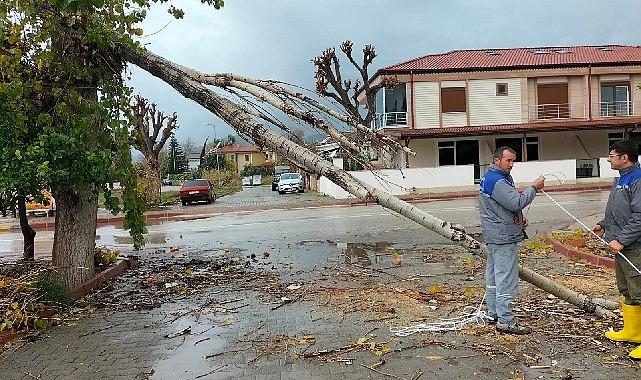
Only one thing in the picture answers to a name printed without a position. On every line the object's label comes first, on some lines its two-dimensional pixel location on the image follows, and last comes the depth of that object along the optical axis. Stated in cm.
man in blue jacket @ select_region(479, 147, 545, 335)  554
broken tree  613
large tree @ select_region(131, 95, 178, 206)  2939
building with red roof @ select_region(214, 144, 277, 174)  11359
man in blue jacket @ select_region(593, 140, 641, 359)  504
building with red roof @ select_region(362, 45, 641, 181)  3428
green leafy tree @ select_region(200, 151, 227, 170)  8932
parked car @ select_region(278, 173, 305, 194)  4069
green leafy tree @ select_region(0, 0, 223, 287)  699
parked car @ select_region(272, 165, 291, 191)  4832
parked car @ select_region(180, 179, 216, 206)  3362
